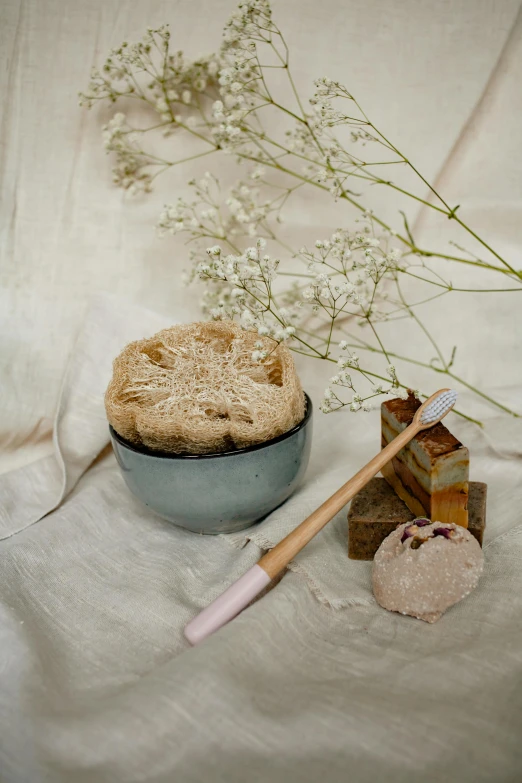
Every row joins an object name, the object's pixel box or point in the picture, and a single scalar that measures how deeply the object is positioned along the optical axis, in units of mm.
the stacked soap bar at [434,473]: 671
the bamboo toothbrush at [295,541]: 626
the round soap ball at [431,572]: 631
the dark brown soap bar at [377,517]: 719
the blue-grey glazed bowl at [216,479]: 731
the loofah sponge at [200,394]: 721
